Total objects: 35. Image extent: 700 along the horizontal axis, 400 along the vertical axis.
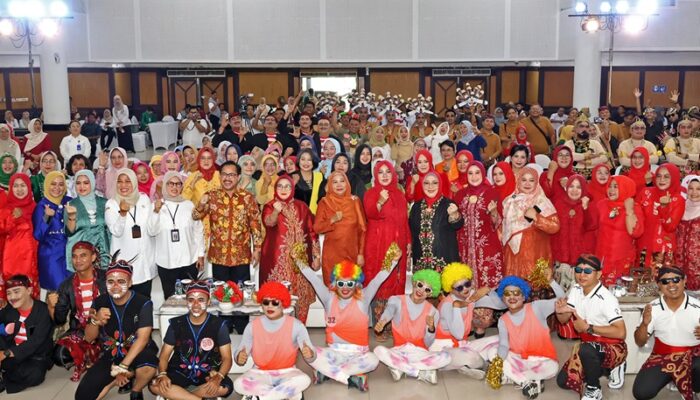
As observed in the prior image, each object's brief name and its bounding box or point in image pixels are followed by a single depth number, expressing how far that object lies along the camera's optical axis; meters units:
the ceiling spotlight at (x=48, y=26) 15.00
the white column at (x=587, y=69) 16.72
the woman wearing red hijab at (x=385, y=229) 6.54
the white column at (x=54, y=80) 16.62
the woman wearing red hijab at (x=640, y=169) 7.33
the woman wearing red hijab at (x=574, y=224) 6.62
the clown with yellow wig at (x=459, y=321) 5.89
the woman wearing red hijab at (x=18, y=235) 6.73
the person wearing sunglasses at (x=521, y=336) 5.59
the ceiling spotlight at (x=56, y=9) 15.01
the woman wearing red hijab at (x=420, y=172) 7.25
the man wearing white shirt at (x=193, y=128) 13.97
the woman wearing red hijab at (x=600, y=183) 7.09
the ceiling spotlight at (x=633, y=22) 16.55
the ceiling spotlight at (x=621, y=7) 15.56
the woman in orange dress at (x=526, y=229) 6.49
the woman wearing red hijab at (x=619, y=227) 6.66
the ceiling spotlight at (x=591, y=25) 15.23
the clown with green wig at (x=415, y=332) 5.78
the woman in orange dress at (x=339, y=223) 6.47
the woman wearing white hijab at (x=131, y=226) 6.38
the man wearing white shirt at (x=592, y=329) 5.38
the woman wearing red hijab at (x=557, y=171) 7.32
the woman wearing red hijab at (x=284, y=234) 6.40
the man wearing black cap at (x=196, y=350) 5.24
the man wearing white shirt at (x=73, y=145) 11.50
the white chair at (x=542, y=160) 10.46
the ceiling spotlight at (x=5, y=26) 14.81
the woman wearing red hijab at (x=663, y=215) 6.65
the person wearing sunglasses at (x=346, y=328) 5.70
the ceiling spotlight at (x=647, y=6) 16.05
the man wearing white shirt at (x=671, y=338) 5.28
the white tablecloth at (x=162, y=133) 17.69
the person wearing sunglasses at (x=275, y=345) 5.29
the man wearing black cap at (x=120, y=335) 5.38
